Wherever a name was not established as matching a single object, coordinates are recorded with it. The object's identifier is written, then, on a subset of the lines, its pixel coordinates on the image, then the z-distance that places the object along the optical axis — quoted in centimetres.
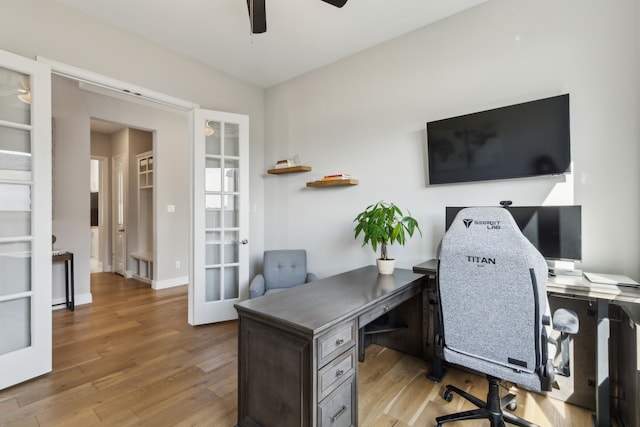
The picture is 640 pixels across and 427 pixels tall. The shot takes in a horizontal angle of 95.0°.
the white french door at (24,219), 204
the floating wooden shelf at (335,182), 295
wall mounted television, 198
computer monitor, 187
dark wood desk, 134
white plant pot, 246
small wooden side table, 358
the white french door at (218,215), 316
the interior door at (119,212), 544
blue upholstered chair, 320
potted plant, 240
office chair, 133
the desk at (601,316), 155
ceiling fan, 186
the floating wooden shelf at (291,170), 335
